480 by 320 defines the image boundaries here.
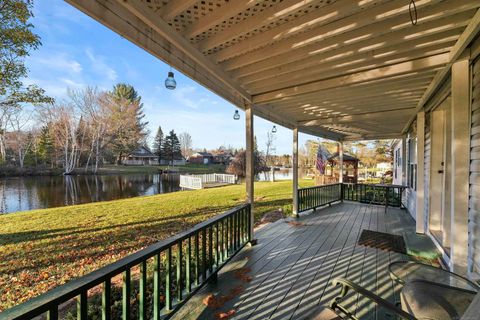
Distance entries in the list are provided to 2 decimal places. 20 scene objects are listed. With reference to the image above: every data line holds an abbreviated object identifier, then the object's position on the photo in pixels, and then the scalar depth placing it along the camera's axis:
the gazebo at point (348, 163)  11.27
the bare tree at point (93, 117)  21.98
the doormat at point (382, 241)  3.45
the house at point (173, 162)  45.30
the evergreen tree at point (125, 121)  26.67
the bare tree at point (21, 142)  23.08
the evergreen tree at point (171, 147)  43.75
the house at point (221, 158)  53.18
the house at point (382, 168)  20.58
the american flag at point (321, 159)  8.16
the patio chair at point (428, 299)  1.31
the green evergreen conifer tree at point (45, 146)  24.86
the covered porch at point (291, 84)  1.54
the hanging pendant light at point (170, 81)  2.34
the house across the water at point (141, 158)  40.93
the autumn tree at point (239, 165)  21.94
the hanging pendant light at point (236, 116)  4.29
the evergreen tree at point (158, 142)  45.28
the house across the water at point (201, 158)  55.28
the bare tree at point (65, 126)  21.04
